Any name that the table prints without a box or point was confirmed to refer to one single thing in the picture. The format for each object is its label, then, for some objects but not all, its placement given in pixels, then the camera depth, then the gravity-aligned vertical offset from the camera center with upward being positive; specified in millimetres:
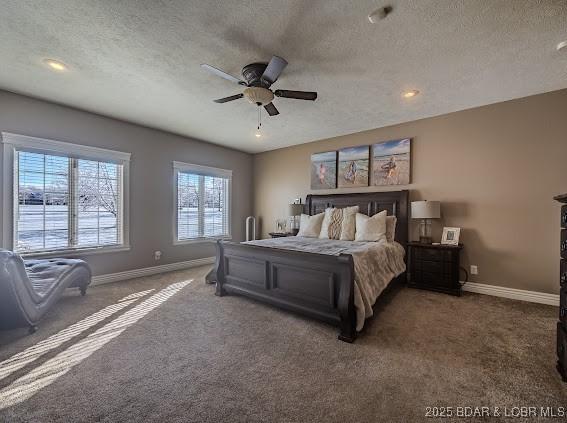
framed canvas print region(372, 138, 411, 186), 4102 +868
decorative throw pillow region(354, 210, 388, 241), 3699 -241
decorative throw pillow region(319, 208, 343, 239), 4078 -206
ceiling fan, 2422 +1255
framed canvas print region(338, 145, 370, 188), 4527 +874
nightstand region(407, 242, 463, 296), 3383 -787
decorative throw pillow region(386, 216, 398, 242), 3802 -237
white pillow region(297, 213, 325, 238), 4285 -264
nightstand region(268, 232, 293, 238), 5004 -466
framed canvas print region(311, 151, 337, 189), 4910 +870
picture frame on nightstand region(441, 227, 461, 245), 3553 -348
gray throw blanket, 2295 -567
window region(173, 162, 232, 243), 4914 +212
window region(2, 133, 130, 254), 3195 +234
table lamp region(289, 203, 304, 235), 4957 +62
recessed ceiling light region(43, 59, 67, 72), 2486 +1533
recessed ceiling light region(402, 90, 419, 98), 3062 +1523
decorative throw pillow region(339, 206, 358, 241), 3917 -194
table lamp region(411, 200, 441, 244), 3531 -10
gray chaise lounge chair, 2174 -790
